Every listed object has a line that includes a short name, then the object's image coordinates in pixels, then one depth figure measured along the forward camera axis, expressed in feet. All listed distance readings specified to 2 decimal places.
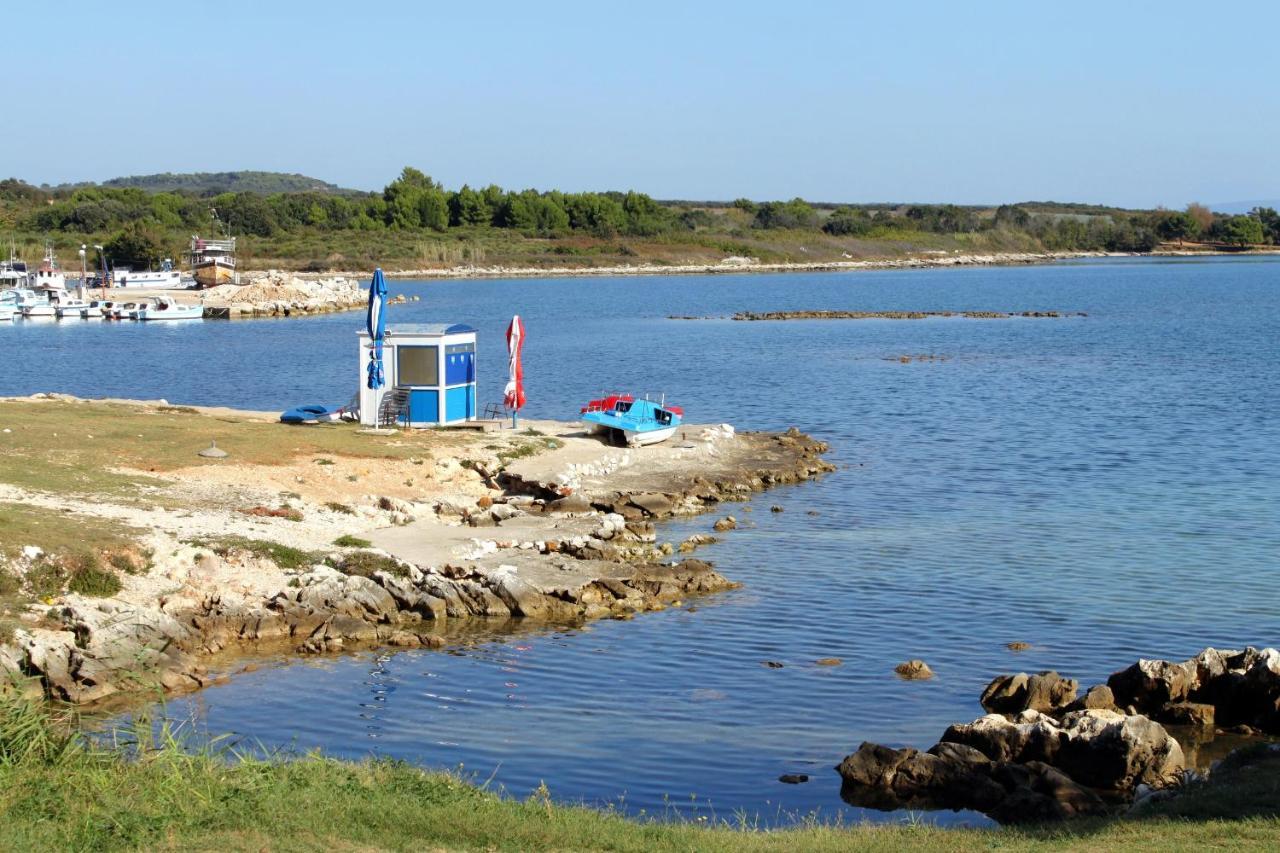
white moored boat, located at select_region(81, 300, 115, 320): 363.56
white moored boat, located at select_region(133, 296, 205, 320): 357.20
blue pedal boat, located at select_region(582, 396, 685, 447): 129.29
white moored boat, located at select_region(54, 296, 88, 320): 360.28
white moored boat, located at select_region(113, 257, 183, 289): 424.05
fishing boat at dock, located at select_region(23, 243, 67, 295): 382.01
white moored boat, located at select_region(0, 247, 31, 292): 409.69
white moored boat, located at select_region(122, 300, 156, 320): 358.84
